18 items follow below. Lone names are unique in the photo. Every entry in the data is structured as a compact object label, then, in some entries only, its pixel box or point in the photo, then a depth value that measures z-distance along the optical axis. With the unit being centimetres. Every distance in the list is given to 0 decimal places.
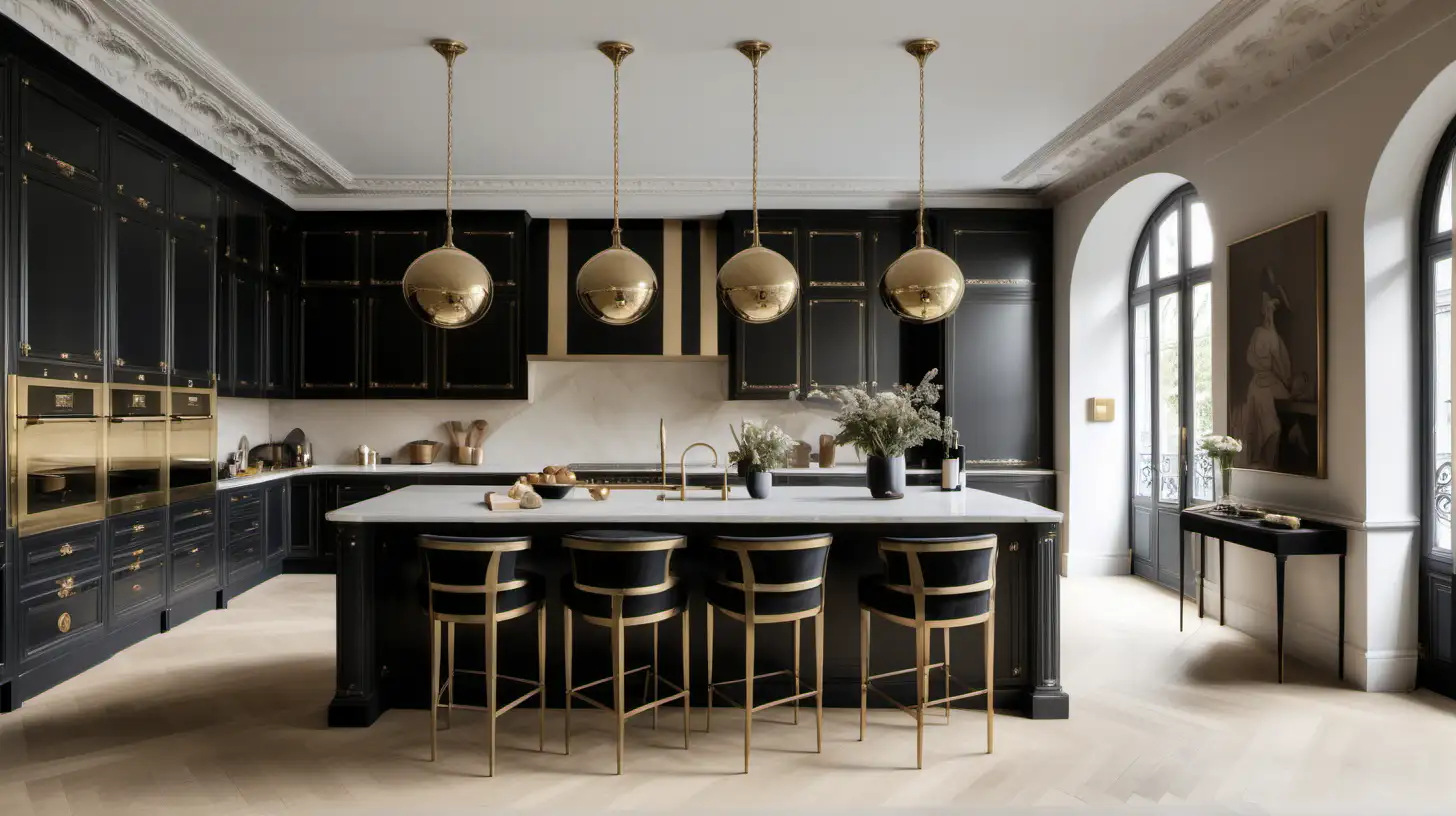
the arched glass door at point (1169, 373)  517
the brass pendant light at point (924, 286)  330
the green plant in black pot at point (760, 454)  350
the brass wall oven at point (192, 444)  449
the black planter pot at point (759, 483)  352
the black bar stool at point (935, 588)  278
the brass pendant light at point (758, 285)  333
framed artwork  380
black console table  362
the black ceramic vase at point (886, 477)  356
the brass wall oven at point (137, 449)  394
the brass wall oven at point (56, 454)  332
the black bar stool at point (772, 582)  278
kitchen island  321
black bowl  353
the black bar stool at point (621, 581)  275
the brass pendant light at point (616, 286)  337
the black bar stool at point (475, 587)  278
